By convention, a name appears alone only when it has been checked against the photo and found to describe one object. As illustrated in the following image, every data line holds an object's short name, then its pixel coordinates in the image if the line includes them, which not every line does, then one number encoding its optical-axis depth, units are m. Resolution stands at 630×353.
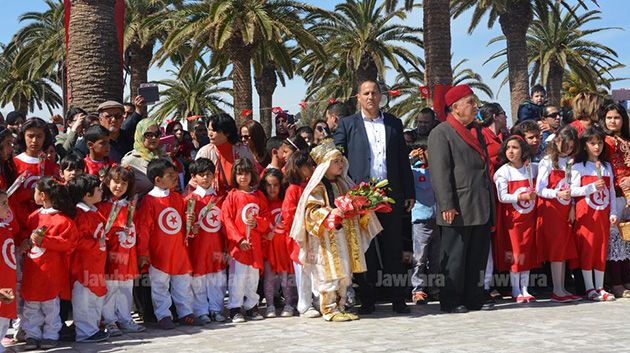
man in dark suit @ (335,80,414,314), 7.41
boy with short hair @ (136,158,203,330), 6.95
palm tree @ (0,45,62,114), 36.53
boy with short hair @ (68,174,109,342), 6.31
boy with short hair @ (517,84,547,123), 10.45
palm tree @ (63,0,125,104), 10.70
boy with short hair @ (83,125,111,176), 7.10
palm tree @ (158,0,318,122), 20.73
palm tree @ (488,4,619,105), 31.91
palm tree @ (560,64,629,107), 32.41
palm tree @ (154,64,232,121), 40.09
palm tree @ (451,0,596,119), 22.84
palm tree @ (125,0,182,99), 25.88
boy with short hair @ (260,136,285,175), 8.30
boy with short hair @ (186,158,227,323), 7.26
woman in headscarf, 7.44
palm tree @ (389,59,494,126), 34.28
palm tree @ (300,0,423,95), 28.25
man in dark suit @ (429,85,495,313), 7.31
